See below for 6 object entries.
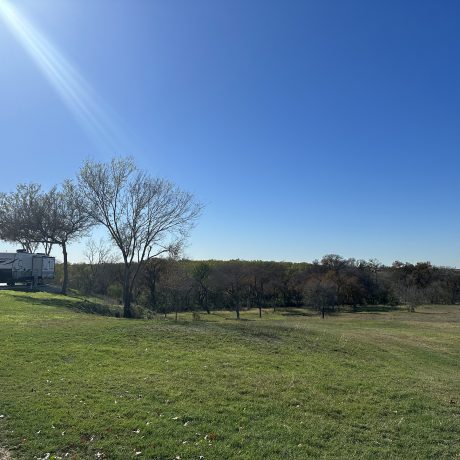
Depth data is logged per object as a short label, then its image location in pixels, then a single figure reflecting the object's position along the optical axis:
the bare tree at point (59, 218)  40.00
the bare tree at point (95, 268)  70.44
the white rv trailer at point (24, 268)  35.84
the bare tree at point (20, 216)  40.69
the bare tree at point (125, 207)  25.52
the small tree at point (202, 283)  73.57
